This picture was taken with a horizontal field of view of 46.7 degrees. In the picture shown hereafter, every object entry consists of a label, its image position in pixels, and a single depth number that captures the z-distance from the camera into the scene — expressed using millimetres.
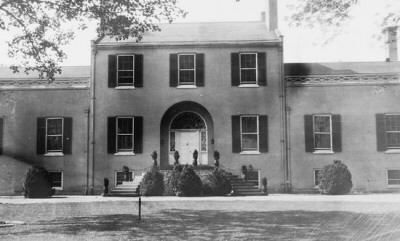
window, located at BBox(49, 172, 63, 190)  25578
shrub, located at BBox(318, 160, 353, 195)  22797
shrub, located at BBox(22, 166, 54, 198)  22906
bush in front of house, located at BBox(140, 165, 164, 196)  22766
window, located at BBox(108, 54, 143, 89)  25797
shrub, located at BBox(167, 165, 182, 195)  22375
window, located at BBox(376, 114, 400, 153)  24969
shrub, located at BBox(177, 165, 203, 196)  21969
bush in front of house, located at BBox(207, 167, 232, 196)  22172
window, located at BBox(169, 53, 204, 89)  25703
